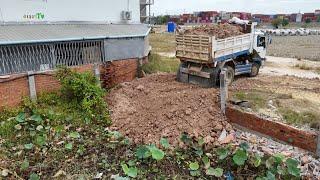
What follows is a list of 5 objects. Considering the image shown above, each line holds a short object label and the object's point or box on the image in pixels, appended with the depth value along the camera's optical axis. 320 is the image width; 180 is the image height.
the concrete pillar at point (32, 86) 8.05
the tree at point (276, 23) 55.50
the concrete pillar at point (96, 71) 9.22
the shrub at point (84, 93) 7.94
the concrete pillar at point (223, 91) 7.26
